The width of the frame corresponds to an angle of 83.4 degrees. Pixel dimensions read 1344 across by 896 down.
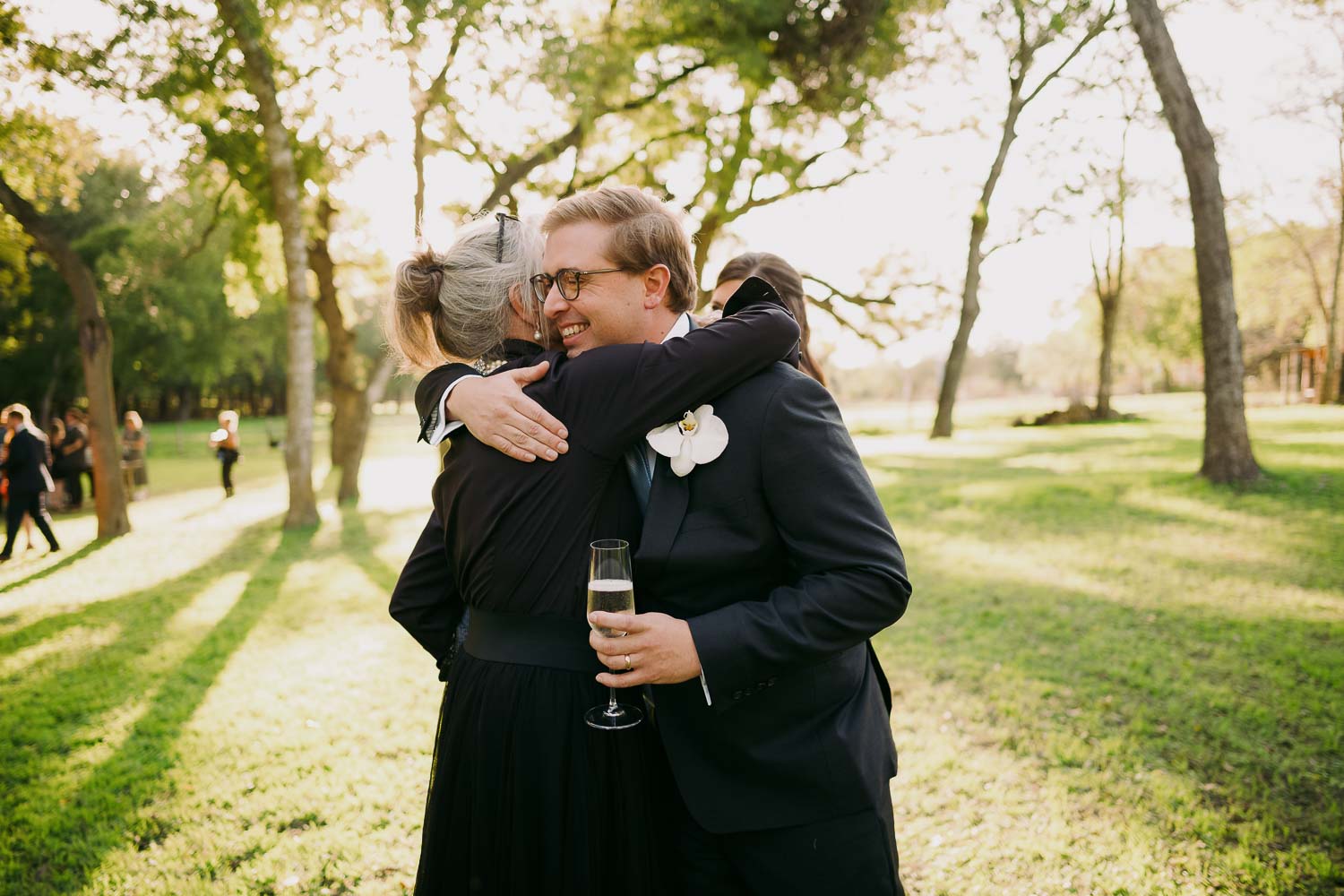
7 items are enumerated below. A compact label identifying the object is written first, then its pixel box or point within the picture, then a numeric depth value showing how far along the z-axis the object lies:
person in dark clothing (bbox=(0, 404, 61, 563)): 11.50
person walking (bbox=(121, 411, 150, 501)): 18.81
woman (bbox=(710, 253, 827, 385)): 4.14
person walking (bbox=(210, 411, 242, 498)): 18.81
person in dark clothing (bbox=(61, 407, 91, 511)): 16.59
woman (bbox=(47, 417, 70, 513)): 16.45
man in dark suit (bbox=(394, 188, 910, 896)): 1.66
